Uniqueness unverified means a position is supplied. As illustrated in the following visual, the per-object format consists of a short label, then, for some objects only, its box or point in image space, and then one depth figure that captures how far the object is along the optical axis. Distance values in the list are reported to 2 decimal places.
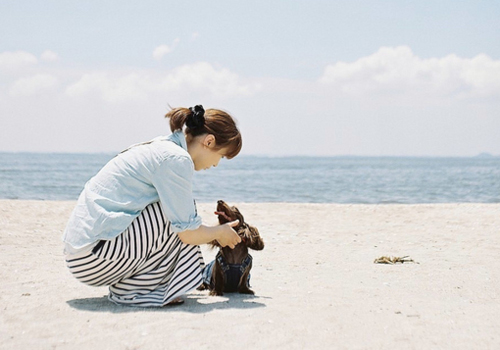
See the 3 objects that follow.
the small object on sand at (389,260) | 6.61
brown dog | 4.25
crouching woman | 3.64
